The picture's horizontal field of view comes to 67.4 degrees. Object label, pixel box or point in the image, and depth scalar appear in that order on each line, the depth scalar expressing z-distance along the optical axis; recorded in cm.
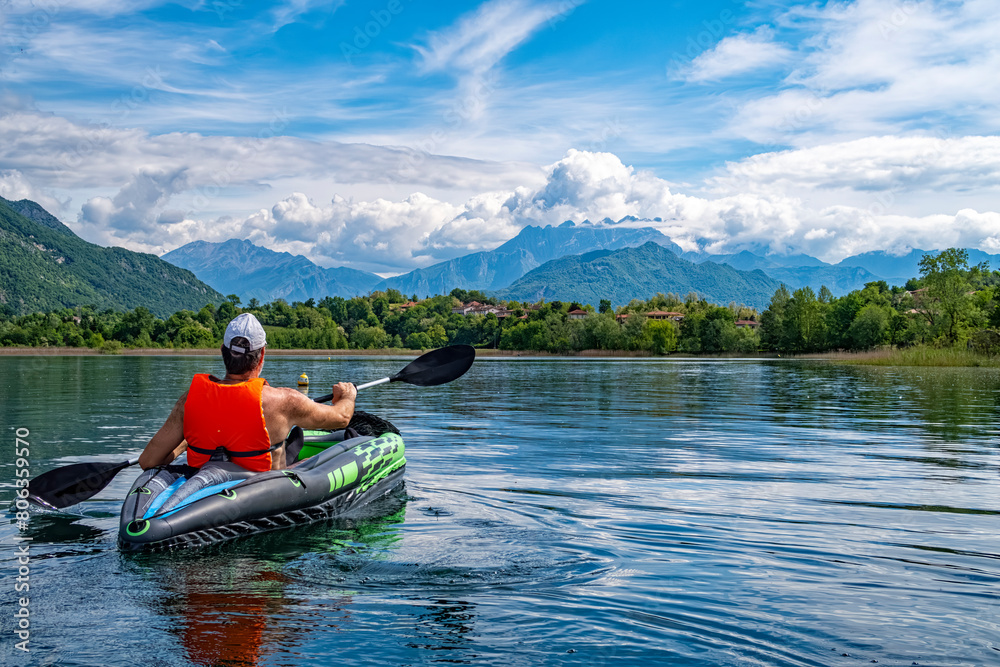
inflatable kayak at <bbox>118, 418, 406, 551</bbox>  628
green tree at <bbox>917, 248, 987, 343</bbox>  5934
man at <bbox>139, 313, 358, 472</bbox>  659
